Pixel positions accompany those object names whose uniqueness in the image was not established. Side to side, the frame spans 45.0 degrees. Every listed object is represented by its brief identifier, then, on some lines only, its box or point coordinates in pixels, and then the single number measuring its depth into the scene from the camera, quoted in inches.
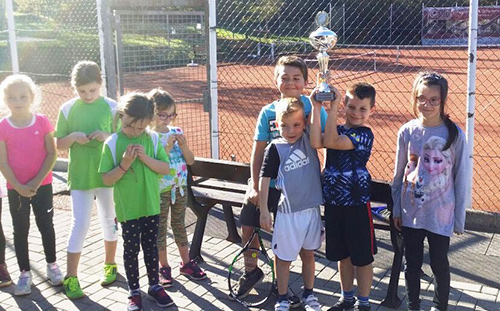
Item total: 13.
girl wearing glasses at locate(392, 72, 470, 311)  142.6
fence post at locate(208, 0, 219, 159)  245.9
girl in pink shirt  169.8
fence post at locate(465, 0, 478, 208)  209.4
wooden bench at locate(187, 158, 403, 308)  199.6
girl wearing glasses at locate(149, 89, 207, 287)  169.5
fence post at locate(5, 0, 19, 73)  294.0
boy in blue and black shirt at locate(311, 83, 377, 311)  146.5
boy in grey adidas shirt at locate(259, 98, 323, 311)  150.7
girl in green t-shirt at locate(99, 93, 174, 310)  153.2
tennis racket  167.3
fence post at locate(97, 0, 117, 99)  258.2
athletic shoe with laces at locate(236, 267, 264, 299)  169.2
